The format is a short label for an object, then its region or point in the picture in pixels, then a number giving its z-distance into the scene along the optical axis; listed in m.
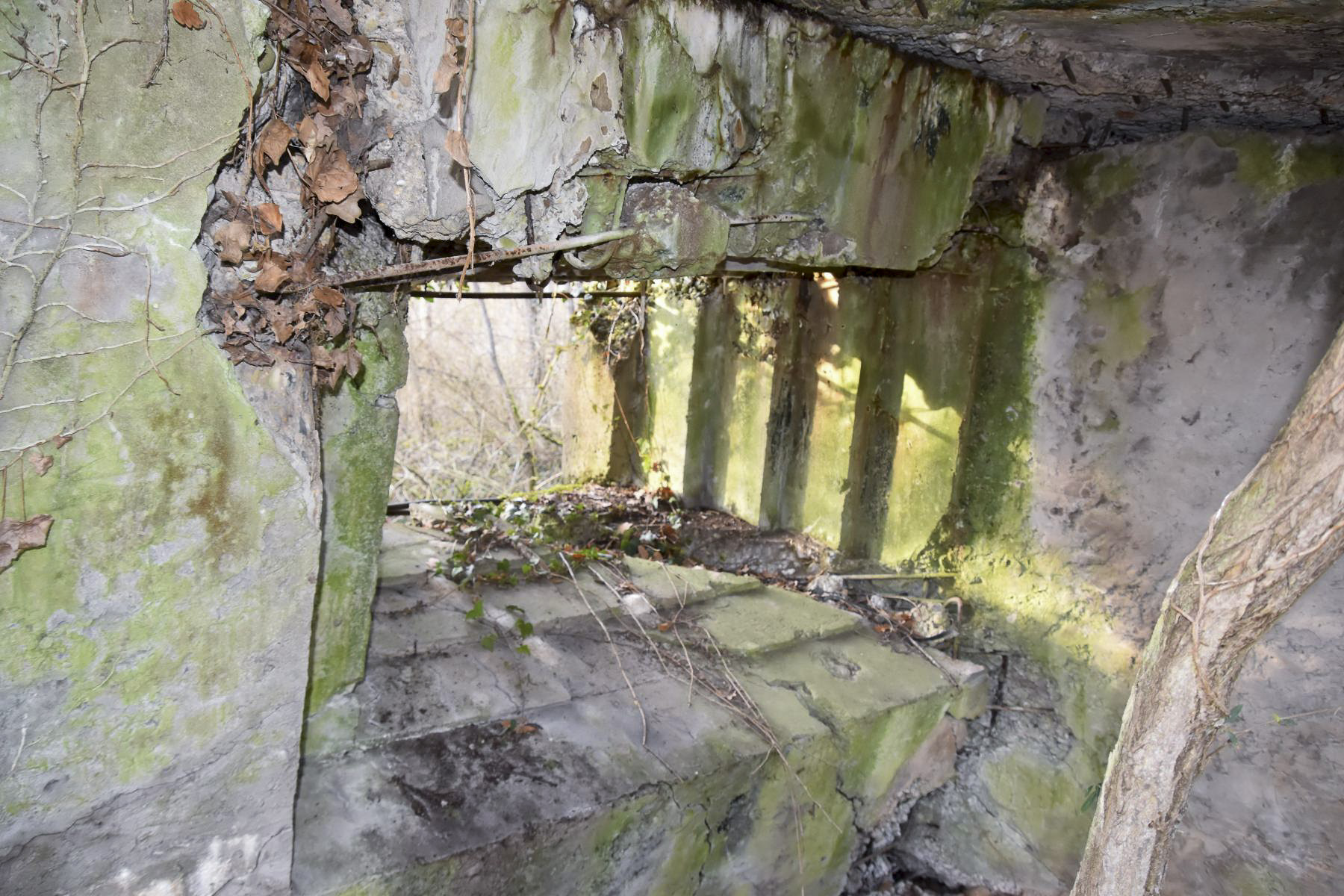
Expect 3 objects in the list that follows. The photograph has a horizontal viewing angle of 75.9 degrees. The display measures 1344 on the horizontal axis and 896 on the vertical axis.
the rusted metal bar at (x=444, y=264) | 2.02
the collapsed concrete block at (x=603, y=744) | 2.48
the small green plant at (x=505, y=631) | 3.40
